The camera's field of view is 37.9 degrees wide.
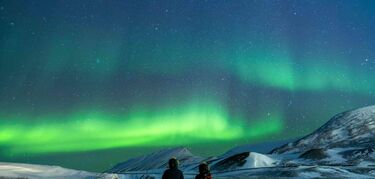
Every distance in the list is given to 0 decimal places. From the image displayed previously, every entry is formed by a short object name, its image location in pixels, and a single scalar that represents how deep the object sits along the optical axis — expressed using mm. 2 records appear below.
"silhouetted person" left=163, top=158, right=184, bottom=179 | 16500
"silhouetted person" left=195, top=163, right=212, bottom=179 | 17156
